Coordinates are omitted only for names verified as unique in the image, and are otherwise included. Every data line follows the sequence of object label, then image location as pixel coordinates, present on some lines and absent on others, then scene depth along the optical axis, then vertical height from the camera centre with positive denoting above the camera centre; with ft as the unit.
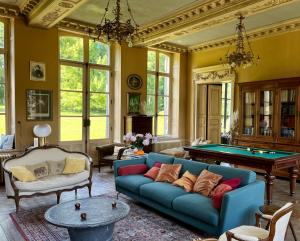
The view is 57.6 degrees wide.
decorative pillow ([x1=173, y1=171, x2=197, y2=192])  13.64 -3.55
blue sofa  10.71 -3.95
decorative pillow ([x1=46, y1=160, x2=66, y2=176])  17.02 -3.52
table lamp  19.69 -1.39
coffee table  9.71 -3.96
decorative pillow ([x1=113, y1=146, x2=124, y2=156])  24.07 -3.35
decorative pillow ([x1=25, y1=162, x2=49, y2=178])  16.10 -3.47
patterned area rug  11.51 -5.30
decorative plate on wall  27.07 +3.04
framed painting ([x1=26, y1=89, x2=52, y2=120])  21.52 +0.55
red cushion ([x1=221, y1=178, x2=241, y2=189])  11.86 -3.08
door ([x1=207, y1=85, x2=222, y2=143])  30.99 -0.08
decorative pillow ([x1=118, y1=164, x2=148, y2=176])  16.55 -3.57
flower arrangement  17.22 -1.84
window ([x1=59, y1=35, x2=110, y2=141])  24.30 +2.10
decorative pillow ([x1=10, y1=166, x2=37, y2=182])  14.79 -3.45
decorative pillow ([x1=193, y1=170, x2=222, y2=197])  12.76 -3.35
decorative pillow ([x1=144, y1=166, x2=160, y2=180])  15.95 -3.61
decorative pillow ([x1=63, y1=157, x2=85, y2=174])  17.00 -3.40
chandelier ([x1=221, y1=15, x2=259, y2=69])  19.15 +3.75
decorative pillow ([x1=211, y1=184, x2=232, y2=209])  11.05 -3.40
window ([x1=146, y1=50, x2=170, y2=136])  30.17 +2.46
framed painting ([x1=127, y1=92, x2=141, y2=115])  26.99 +0.95
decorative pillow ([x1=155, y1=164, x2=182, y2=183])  14.96 -3.41
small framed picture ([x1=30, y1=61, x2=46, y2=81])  21.50 +3.19
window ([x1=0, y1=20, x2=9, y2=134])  21.53 +2.45
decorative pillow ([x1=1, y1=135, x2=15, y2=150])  20.83 -2.35
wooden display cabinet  20.85 -0.16
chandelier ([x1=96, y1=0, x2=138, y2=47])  12.95 +3.89
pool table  15.49 -2.81
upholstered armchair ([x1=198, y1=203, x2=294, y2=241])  7.70 -3.50
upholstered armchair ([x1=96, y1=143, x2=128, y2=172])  22.76 -3.63
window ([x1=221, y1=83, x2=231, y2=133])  36.63 +0.59
